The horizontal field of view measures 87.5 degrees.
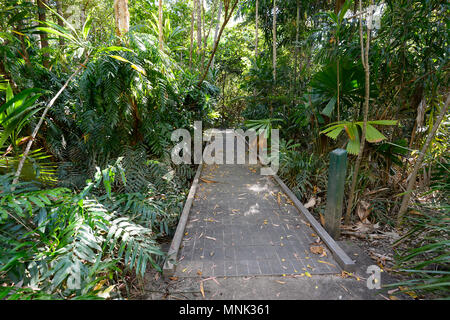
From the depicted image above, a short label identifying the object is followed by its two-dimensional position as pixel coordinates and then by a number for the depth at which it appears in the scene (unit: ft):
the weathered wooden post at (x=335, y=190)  9.63
